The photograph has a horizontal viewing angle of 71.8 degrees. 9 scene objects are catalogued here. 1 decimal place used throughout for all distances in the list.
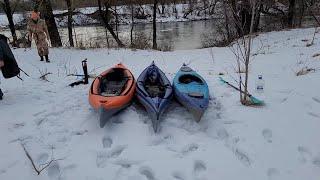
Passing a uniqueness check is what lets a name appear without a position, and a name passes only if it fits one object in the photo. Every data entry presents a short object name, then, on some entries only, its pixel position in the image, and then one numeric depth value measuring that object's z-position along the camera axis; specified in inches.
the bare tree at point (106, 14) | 418.5
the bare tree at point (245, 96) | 139.1
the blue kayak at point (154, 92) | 125.1
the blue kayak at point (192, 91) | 128.5
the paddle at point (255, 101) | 140.0
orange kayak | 127.6
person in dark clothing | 141.4
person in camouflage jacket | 238.7
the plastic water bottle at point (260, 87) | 151.2
